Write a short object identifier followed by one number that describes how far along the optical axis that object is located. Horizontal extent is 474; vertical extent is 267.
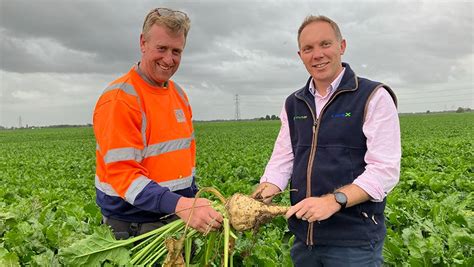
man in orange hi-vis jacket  2.77
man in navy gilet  2.56
